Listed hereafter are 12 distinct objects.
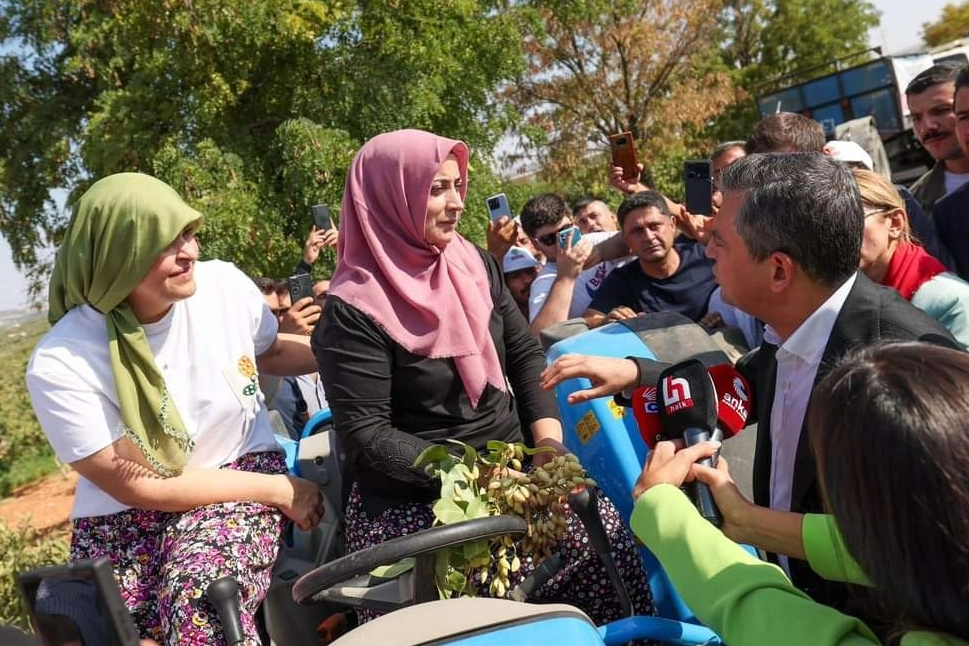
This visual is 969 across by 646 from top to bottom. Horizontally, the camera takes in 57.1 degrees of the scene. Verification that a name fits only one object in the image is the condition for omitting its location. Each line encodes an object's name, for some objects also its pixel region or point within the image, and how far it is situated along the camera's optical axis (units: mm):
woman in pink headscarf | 2443
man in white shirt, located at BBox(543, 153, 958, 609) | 1868
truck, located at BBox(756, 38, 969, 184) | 13602
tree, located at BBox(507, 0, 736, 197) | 19594
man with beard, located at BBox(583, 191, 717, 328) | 4211
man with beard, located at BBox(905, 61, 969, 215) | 3912
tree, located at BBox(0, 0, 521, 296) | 6848
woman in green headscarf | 2357
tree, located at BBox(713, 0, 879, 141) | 26938
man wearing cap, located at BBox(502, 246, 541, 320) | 5270
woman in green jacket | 1188
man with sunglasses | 4254
